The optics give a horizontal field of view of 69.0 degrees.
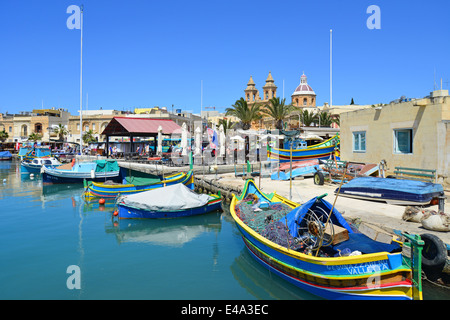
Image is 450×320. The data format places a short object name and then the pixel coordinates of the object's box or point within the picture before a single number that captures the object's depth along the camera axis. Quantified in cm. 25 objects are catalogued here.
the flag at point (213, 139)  3562
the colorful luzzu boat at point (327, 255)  695
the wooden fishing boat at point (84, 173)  3164
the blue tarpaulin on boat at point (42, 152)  5325
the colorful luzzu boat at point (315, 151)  2681
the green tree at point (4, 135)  7784
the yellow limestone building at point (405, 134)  1559
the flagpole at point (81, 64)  4569
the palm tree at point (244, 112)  4506
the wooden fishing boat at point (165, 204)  1748
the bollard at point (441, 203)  1113
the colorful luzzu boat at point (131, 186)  2233
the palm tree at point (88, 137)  7200
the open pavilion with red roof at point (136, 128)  3850
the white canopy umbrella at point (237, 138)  3600
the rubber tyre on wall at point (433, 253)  794
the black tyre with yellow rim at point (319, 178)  2048
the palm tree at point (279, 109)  4262
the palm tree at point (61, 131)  7551
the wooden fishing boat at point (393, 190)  1331
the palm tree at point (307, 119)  5201
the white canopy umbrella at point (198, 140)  3536
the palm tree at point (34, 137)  7568
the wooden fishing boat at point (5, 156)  6744
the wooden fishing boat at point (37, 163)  4243
